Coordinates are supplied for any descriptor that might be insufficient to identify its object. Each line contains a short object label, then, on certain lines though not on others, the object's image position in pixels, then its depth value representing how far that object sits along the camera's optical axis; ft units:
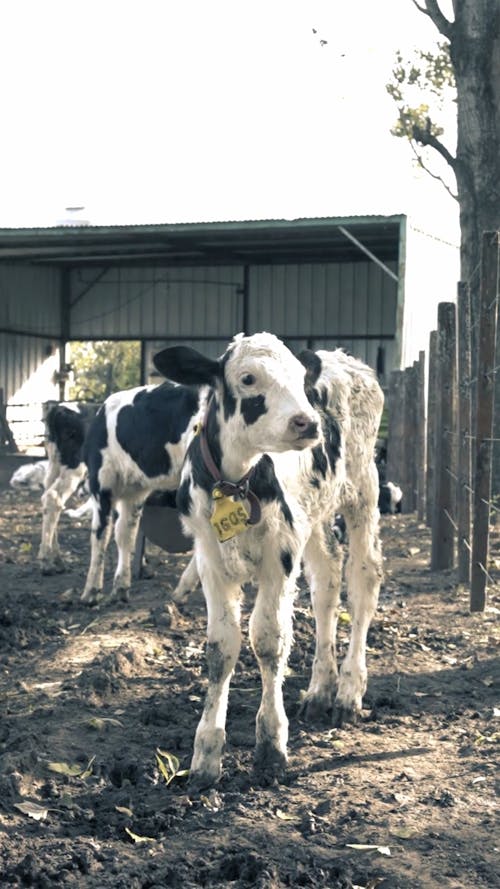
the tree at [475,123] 49.01
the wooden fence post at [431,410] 41.65
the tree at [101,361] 171.73
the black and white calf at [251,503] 16.52
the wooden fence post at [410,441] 54.95
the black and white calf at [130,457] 32.14
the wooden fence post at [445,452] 35.55
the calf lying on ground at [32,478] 67.67
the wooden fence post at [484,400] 28.58
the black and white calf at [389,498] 53.26
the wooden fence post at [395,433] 59.31
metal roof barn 100.48
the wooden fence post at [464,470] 32.53
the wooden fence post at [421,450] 48.91
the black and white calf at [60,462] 38.34
